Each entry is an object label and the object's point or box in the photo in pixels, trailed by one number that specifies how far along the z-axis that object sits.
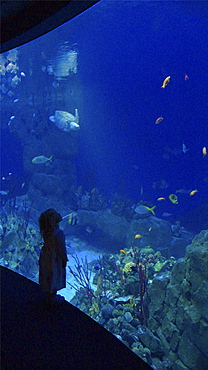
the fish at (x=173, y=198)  7.91
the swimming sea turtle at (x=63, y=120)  15.18
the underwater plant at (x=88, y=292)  6.82
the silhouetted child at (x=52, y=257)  3.07
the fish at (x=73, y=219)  6.78
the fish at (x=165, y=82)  7.22
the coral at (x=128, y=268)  6.96
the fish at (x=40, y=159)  11.35
